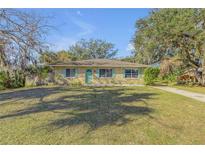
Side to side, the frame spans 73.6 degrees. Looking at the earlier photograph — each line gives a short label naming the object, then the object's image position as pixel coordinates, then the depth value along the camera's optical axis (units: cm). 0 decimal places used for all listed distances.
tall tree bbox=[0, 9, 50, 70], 620
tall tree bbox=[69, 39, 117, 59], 2983
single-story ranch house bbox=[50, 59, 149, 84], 1462
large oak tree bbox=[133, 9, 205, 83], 1259
